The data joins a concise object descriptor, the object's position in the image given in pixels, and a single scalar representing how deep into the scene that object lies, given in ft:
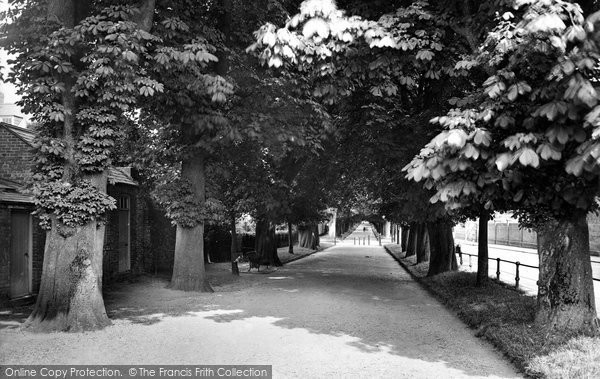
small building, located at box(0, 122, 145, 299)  38.24
